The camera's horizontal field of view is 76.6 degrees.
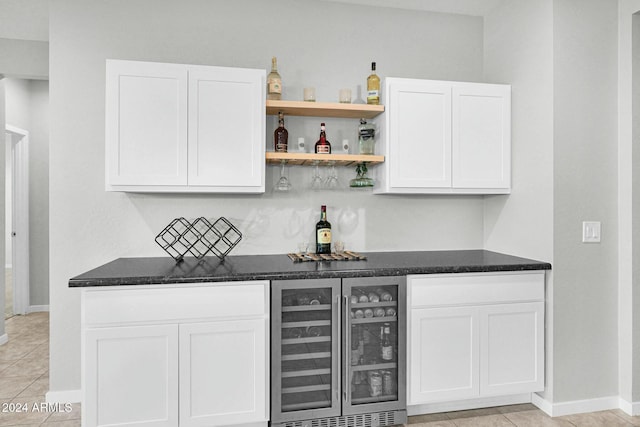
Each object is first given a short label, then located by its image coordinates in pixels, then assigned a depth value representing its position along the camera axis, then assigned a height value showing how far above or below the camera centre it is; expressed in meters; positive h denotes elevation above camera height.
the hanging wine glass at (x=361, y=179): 2.74 +0.19
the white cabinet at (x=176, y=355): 2.00 -0.76
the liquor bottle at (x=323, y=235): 2.74 -0.19
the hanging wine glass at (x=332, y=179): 2.79 +0.20
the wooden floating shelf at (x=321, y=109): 2.56 +0.64
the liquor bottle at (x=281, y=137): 2.62 +0.46
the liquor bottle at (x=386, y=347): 2.31 -0.80
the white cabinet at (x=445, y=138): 2.63 +0.47
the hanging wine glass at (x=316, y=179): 2.82 +0.20
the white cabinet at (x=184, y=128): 2.33 +0.46
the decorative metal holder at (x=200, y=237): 2.62 -0.20
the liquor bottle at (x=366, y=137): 2.76 +0.48
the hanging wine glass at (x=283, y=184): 2.68 +0.15
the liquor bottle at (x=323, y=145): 2.67 +0.41
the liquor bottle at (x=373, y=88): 2.70 +0.80
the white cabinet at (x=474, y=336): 2.33 -0.76
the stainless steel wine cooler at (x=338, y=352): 2.18 -0.80
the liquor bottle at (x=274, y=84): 2.60 +0.79
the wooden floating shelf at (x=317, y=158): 2.54 +0.31
